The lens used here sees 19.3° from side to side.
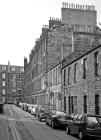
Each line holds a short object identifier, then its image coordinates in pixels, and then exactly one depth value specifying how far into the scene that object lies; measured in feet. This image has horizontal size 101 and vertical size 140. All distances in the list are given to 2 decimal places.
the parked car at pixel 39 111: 110.11
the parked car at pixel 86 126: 51.96
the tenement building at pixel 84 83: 76.74
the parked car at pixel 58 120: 75.25
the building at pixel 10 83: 405.18
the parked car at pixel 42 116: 100.81
